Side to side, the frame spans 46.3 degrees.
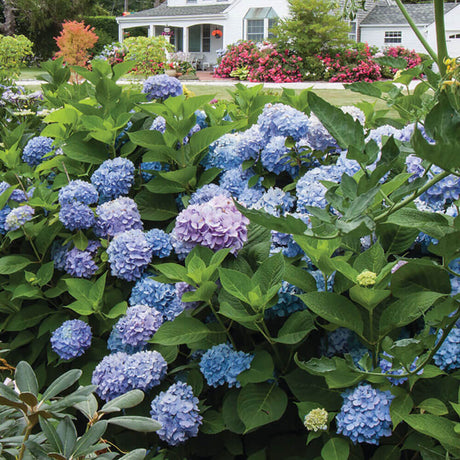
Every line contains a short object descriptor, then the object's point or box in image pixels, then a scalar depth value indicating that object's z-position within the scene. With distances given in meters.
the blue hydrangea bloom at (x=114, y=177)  1.91
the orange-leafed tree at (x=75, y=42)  15.30
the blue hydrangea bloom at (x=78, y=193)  1.85
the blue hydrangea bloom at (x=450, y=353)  1.24
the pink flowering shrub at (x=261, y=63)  19.53
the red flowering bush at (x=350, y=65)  19.69
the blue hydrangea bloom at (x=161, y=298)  1.65
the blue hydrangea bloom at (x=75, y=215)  1.82
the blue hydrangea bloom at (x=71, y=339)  1.69
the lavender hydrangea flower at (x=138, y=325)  1.56
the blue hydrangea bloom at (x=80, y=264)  1.82
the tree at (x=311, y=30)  20.42
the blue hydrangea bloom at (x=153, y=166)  1.97
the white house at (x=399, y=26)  28.19
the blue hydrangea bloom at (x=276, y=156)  1.77
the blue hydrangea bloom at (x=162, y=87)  2.20
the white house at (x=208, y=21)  28.30
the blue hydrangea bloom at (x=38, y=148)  2.34
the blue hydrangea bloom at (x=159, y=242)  1.72
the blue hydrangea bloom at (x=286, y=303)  1.47
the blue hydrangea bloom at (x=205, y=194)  1.77
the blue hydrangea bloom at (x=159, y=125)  1.98
